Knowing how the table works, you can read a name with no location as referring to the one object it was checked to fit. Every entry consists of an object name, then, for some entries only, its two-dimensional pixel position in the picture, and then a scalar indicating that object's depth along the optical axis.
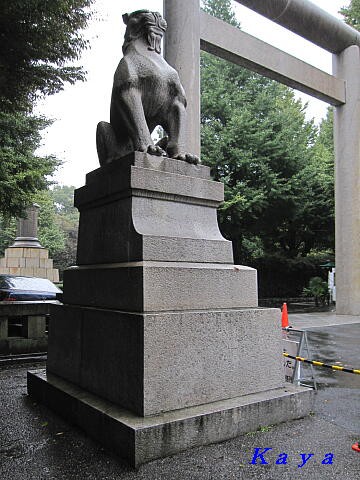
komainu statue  4.38
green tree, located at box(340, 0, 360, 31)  27.95
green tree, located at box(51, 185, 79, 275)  41.28
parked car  9.33
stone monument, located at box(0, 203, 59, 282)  20.48
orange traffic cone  7.27
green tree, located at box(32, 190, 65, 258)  39.94
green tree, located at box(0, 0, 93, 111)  7.69
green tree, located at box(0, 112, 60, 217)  11.89
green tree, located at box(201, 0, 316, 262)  21.05
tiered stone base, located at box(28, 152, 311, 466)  3.38
